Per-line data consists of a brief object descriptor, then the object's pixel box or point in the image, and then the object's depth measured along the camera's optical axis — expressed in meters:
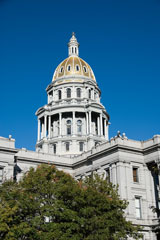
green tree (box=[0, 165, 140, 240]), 30.41
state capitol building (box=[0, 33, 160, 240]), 49.16
